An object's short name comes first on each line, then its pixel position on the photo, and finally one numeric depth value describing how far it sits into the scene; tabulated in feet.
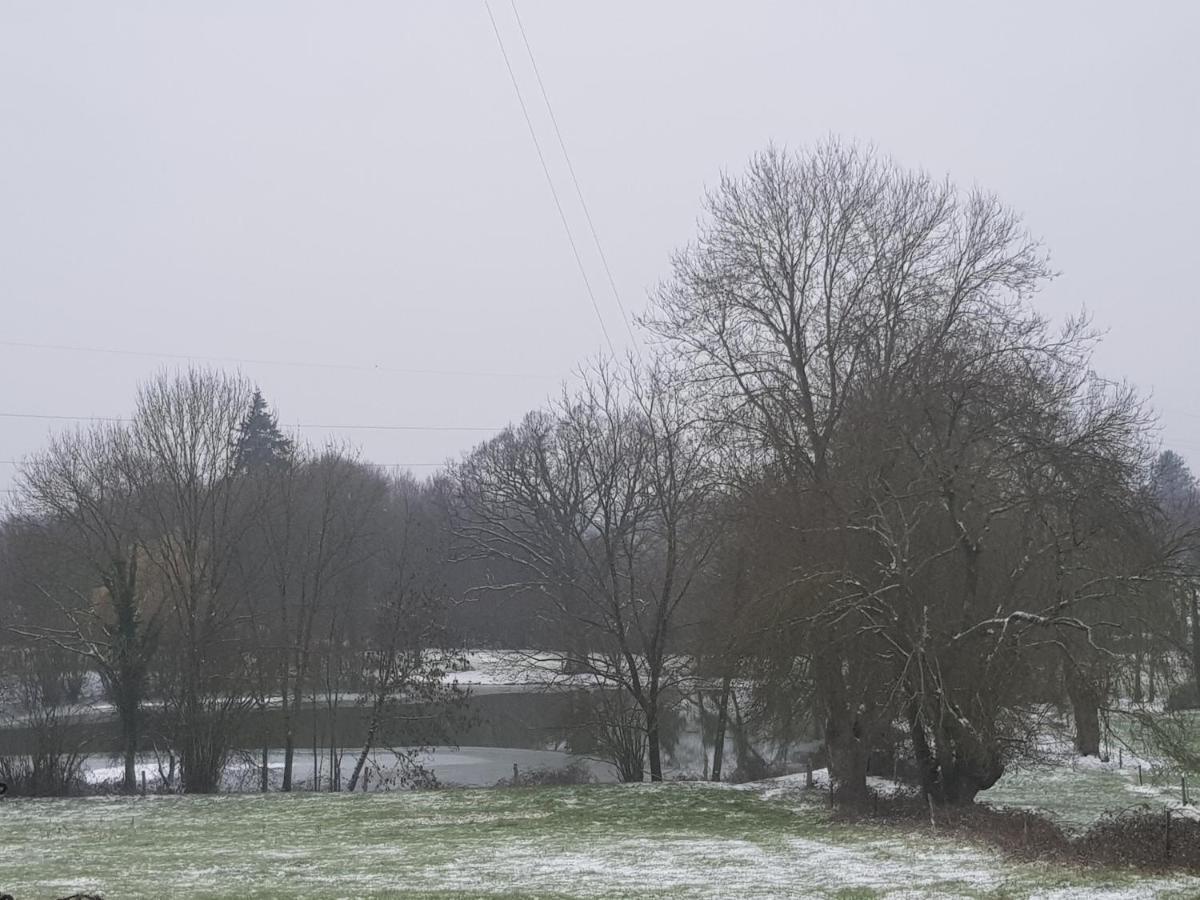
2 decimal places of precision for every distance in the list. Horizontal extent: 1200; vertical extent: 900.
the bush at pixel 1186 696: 93.94
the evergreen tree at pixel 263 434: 268.00
